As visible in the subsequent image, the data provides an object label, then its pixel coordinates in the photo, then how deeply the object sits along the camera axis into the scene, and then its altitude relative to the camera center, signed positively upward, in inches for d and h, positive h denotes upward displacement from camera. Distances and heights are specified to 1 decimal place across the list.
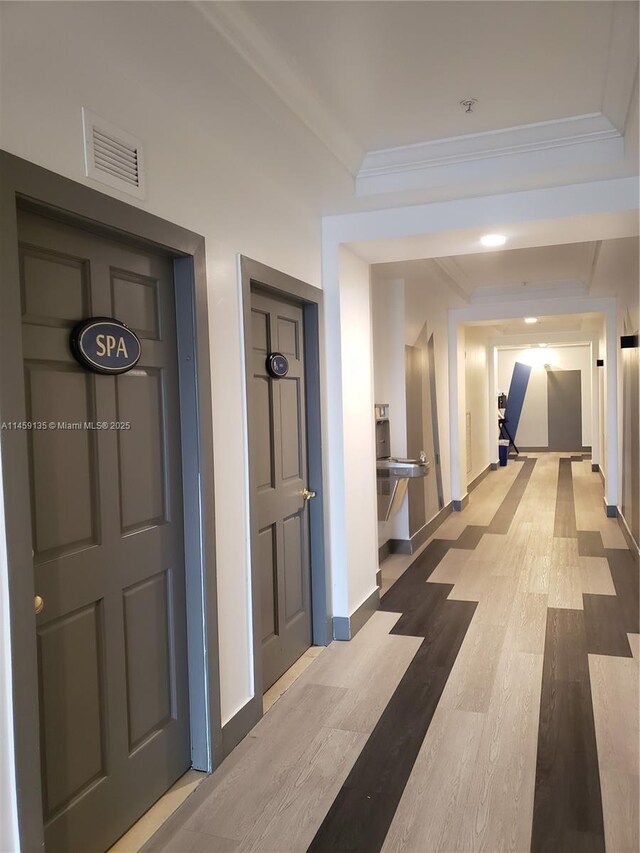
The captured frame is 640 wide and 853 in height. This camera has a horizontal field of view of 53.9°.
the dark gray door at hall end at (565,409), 630.5 -11.3
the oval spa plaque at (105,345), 77.0 +8.5
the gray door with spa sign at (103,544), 73.2 -17.2
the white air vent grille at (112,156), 75.7 +32.3
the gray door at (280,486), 123.6 -16.5
